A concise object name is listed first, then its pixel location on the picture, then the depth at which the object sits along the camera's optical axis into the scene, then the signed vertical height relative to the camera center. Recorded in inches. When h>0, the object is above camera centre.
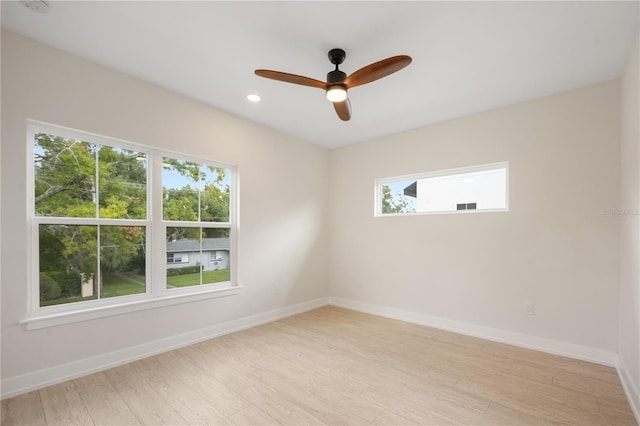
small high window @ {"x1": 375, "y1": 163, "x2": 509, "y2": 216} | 138.3 +11.7
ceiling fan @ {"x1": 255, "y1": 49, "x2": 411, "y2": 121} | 78.3 +40.4
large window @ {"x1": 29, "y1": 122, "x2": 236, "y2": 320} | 96.3 -2.9
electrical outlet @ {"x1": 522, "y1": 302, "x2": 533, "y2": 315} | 124.3 -41.2
